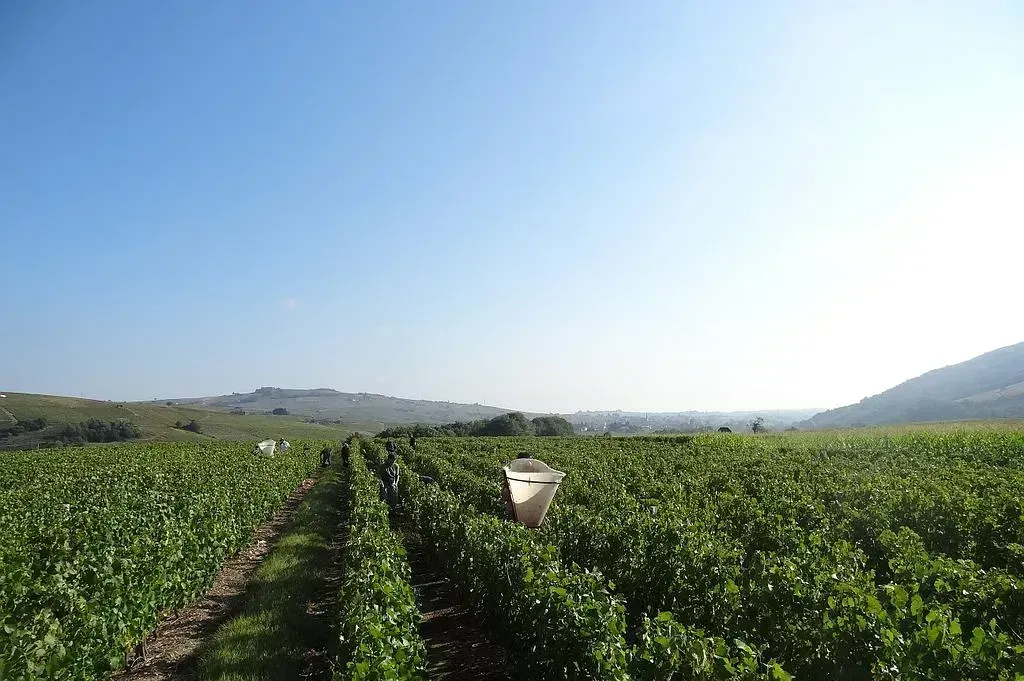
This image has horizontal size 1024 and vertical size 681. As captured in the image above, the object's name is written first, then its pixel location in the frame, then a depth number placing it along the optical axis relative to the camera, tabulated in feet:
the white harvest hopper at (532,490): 41.22
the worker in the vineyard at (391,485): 65.67
